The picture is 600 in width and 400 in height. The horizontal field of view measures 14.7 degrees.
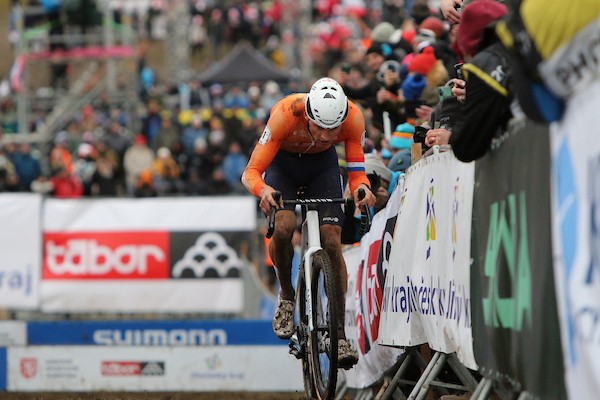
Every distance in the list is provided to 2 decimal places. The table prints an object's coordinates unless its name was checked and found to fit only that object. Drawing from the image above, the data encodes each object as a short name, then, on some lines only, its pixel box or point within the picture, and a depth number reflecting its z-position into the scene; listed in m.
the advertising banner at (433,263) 12.30
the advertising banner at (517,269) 9.36
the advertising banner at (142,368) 30.73
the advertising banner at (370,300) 17.98
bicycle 15.63
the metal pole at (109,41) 55.27
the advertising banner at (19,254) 35.91
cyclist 16.31
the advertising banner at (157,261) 35.85
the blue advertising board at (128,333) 31.99
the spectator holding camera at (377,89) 23.23
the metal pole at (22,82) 54.88
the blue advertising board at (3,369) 31.51
